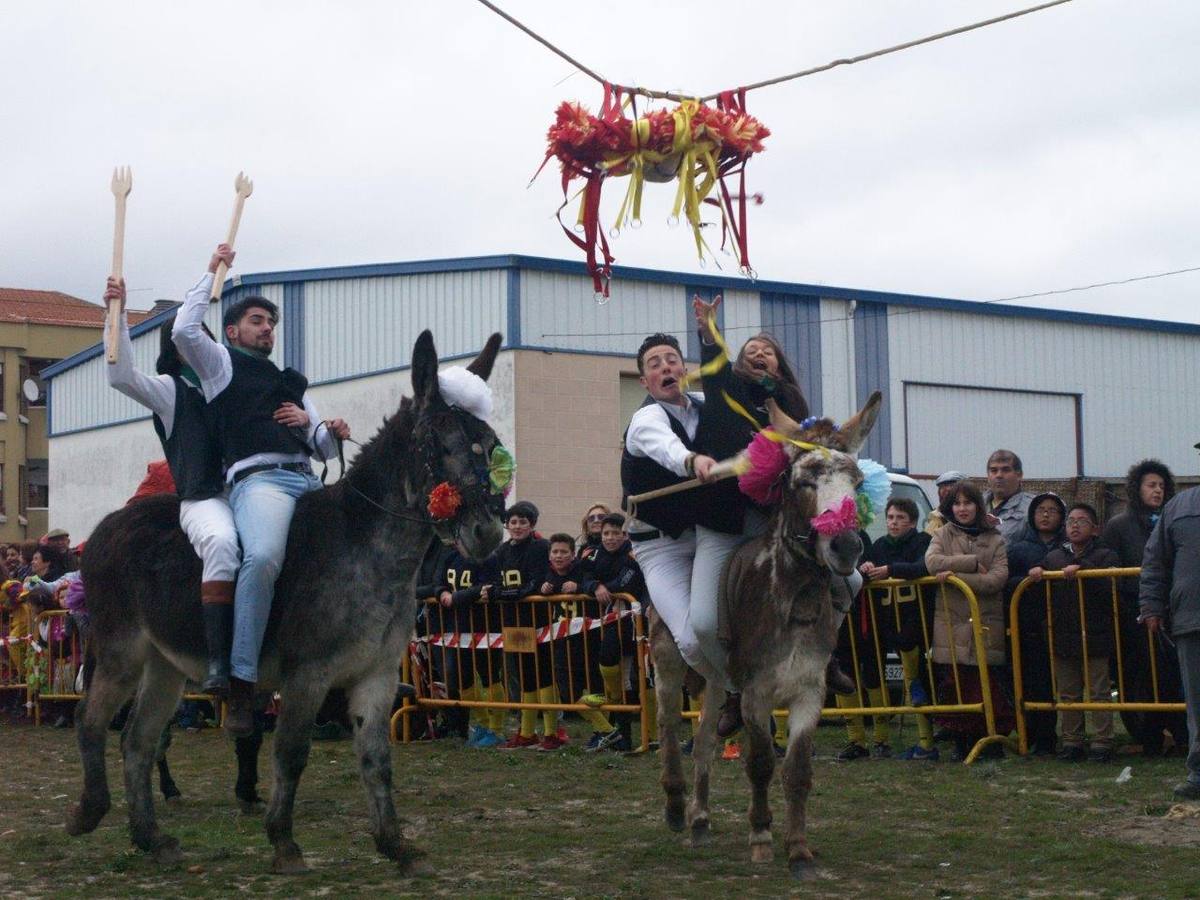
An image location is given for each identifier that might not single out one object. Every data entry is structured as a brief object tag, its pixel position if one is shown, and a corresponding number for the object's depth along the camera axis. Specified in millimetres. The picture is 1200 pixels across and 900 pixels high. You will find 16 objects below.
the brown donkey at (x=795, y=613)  7113
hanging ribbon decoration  7891
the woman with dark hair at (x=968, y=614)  11406
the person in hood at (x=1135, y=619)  11111
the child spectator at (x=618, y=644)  12711
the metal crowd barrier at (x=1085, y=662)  10828
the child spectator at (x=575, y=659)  13016
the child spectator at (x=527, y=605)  13219
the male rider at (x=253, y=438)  7305
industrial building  29156
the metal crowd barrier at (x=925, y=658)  11305
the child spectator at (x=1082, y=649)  11109
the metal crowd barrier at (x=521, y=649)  12820
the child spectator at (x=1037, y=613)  11398
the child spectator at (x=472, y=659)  13680
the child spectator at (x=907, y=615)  11672
